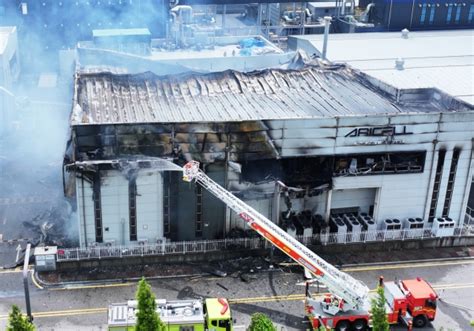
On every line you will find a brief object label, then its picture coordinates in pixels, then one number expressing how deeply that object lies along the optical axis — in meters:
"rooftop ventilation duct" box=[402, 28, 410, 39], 58.59
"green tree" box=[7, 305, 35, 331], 22.48
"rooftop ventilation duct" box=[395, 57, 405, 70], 48.12
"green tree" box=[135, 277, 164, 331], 24.03
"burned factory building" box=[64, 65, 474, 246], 33.16
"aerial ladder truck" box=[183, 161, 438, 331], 28.66
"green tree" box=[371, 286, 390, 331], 25.66
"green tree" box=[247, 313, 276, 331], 26.28
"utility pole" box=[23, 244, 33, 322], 28.52
